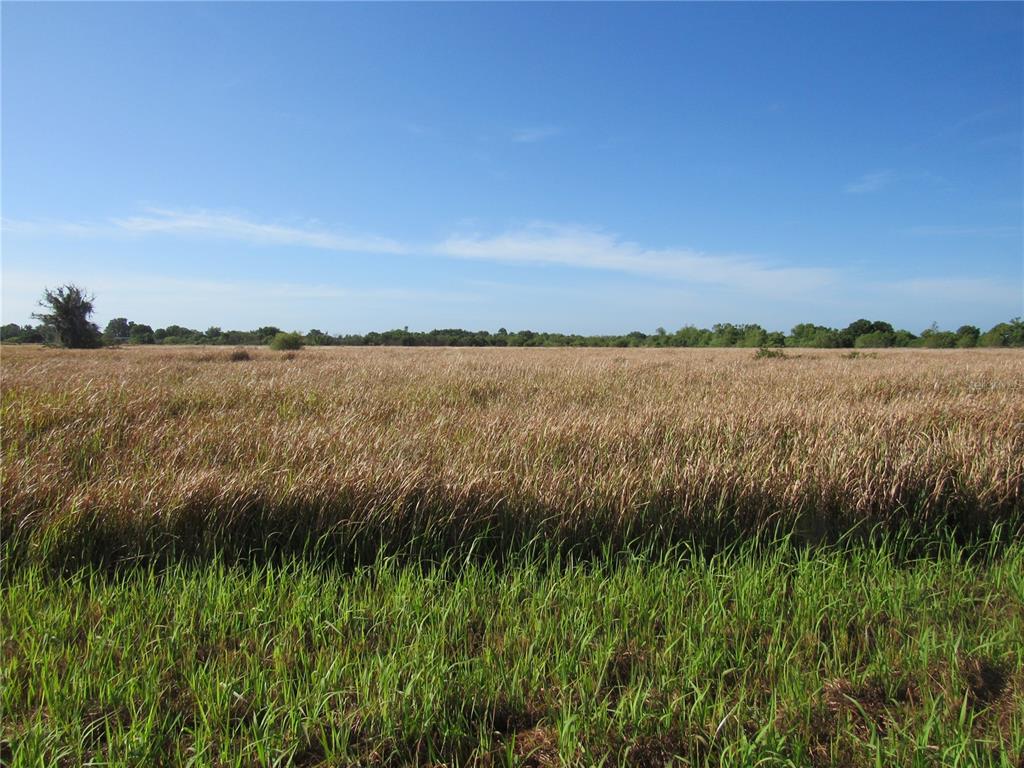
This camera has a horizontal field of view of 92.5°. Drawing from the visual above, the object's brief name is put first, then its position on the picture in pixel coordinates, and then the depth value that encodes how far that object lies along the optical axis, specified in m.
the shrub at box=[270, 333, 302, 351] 31.09
